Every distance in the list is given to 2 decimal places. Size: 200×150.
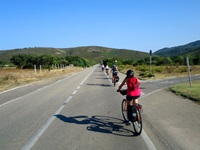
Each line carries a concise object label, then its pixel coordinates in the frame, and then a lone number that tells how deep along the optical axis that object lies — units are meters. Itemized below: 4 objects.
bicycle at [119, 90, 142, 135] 4.89
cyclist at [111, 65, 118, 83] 15.42
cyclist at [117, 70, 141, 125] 5.31
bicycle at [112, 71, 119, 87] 15.31
